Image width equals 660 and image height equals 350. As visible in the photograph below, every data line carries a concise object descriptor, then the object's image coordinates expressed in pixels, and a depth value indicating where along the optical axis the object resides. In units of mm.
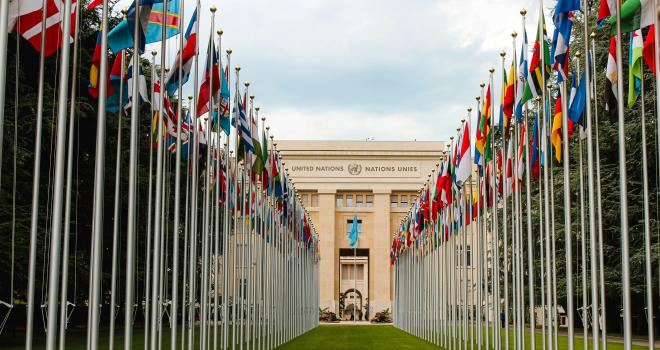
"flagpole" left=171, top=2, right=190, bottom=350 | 16672
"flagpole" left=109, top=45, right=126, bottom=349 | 14969
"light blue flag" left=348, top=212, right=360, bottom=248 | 65694
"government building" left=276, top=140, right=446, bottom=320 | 86938
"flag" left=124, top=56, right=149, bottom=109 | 18828
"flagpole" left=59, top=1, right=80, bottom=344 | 13500
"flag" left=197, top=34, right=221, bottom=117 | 19828
